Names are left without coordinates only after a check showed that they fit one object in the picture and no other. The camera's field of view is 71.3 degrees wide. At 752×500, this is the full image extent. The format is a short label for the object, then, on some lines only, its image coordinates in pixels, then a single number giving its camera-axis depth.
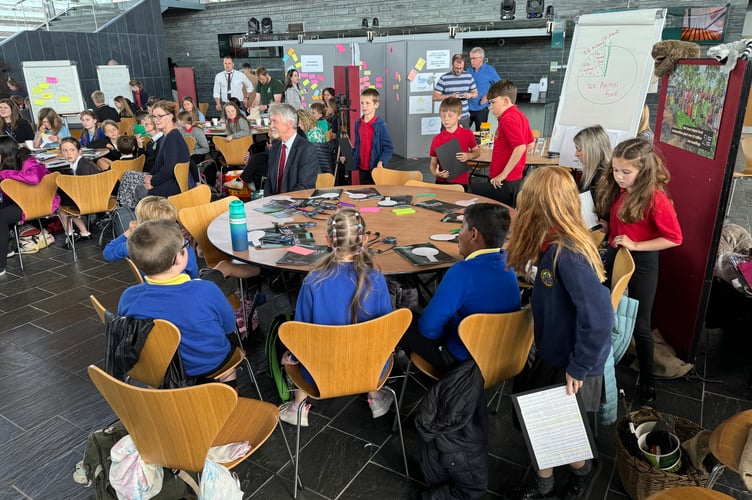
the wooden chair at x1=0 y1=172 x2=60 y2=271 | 4.46
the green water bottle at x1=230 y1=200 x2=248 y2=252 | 2.72
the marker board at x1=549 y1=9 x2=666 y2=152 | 3.72
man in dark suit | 4.04
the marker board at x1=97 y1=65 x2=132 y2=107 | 11.00
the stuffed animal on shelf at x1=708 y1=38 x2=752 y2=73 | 2.43
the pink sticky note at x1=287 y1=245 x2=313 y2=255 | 2.72
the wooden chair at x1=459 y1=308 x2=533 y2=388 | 1.93
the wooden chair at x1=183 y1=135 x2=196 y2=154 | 6.38
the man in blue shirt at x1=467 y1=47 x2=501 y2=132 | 7.44
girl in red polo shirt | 2.50
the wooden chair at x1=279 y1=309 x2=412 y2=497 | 1.88
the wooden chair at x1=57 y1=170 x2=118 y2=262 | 4.58
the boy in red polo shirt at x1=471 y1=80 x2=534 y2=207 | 3.96
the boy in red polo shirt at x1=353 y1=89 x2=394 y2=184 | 5.06
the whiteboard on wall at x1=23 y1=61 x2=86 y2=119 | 8.10
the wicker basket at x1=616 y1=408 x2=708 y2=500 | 2.01
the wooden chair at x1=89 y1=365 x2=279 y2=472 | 1.46
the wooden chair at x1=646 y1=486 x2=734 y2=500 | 1.13
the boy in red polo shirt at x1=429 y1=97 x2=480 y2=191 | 4.51
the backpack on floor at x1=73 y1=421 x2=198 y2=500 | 1.75
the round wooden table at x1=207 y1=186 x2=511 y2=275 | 2.59
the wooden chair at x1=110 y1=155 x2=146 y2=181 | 4.99
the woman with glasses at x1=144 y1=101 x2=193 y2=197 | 4.66
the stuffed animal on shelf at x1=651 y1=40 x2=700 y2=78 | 3.08
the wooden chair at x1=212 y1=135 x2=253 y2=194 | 6.29
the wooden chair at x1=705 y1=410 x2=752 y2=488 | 1.65
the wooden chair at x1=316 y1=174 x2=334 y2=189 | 4.38
